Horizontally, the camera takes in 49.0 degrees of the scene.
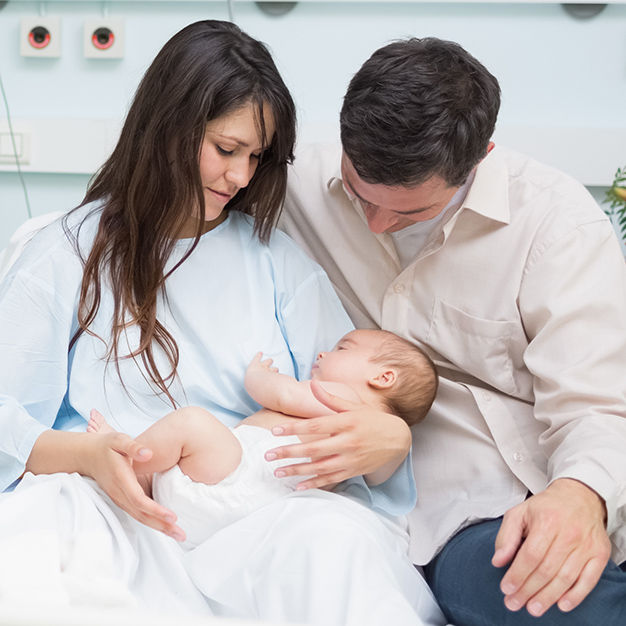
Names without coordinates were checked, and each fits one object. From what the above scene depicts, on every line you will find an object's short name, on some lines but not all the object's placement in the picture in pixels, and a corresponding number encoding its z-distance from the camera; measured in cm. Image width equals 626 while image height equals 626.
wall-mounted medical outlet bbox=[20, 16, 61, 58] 212
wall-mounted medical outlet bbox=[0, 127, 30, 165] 215
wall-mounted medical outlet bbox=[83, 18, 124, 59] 211
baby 109
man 108
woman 106
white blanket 90
